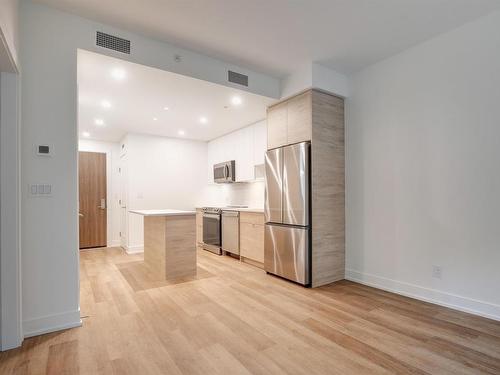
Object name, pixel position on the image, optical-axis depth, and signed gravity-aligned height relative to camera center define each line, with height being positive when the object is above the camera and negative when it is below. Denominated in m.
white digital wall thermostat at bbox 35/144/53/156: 2.34 +0.37
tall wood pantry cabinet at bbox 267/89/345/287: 3.54 +0.32
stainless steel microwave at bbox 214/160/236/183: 5.73 +0.40
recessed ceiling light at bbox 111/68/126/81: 3.01 +1.35
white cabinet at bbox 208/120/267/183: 5.05 +0.86
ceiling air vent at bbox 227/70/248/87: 3.48 +1.46
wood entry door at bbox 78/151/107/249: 6.16 -0.17
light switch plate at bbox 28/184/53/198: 2.30 +0.02
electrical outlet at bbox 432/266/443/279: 2.89 -0.91
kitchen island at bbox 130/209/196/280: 3.82 -0.78
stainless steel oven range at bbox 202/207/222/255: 5.48 -0.82
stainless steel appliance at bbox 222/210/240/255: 4.94 -0.78
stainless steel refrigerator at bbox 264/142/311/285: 3.51 -0.32
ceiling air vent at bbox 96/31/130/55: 2.66 +1.50
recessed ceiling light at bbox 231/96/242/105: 3.86 +1.31
